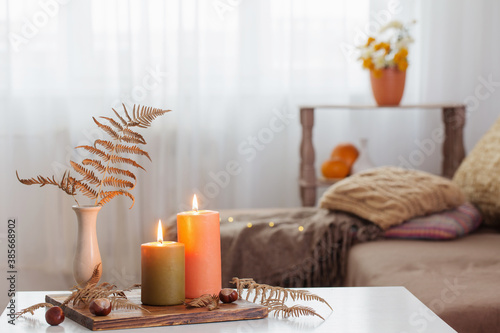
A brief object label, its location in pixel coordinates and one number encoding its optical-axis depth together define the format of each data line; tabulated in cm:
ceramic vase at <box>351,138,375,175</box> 448
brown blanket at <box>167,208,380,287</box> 328
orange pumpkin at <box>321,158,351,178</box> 455
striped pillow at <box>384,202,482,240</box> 327
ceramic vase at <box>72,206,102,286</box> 217
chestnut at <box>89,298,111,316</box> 204
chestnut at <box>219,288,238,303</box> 214
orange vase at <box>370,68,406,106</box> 437
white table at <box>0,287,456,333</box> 205
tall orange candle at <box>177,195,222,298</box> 215
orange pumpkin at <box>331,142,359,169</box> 462
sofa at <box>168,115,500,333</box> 289
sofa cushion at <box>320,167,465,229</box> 335
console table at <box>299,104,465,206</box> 442
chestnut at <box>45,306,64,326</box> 205
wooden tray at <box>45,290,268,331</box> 203
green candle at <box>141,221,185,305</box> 210
